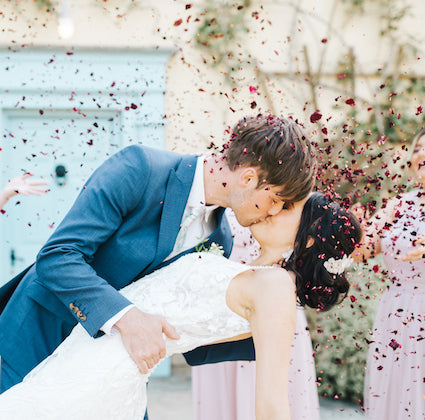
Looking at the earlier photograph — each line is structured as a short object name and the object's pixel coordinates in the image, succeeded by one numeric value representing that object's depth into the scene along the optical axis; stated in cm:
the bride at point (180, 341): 160
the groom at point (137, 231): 168
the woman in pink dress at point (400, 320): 309
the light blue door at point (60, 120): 528
